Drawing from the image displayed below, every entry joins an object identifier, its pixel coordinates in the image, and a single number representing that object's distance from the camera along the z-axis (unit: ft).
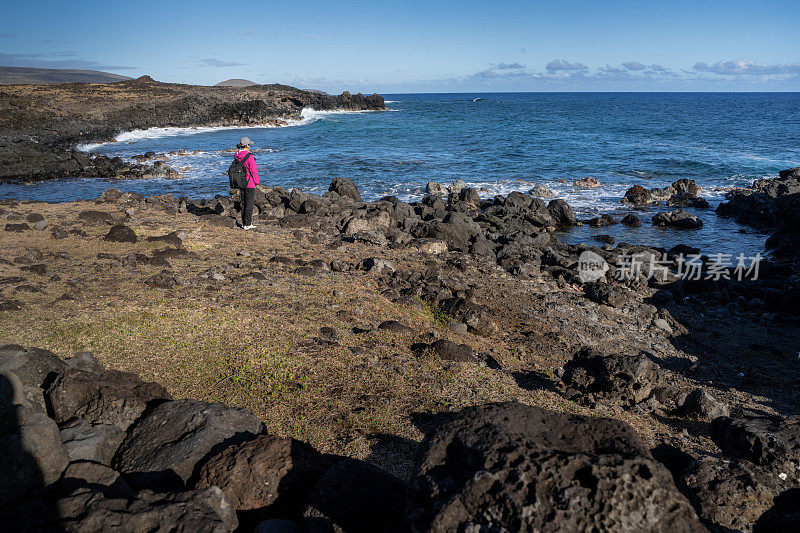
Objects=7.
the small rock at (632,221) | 75.25
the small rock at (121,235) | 39.68
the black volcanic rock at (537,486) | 9.55
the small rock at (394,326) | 29.09
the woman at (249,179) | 45.16
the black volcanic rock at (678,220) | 74.33
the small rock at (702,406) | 23.43
